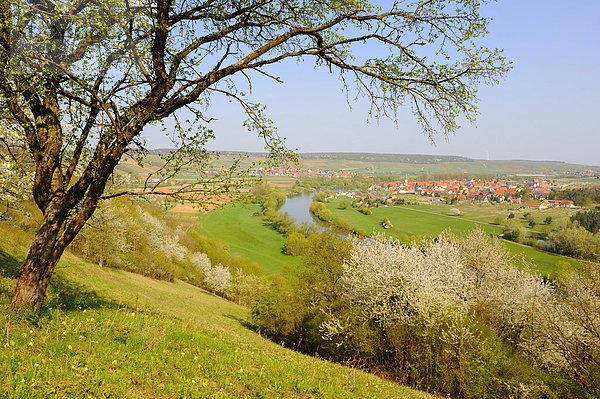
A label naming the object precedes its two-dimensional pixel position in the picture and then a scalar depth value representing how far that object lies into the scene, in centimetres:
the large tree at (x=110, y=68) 560
